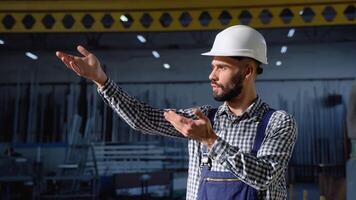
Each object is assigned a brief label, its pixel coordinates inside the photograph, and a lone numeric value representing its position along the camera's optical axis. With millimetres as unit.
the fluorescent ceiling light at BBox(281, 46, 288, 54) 7371
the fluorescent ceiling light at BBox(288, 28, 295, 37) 7143
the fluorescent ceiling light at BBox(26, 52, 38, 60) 8020
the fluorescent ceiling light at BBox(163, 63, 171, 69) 7699
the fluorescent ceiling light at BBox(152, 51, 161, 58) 7746
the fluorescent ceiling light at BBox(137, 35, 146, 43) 7586
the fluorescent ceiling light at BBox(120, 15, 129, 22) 6338
